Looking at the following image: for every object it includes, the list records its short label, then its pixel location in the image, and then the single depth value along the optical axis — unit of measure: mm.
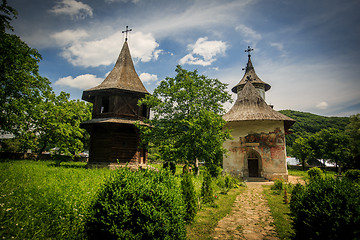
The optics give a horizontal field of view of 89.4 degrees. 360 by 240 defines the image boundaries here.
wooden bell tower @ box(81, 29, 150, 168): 15844
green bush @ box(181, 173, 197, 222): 5775
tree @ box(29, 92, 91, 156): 17078
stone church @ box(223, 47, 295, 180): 16016
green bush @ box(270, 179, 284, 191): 11180
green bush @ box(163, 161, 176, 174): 17295
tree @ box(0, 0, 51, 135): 13634
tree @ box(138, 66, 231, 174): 13070
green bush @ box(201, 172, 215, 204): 7922
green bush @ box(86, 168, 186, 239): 3156
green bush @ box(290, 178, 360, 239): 3285
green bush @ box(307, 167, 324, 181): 13625
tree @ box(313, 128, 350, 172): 30562
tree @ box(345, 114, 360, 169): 27756
